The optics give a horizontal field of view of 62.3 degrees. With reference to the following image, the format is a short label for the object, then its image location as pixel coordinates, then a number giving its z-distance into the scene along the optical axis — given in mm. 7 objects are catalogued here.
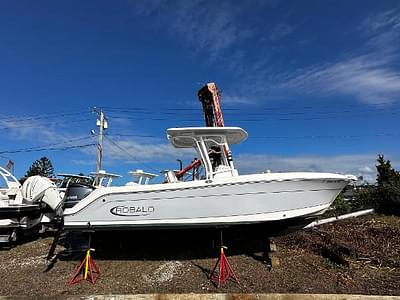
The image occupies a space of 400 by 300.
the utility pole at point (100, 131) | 21489
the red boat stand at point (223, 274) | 5832
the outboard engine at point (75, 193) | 7586
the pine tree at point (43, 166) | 53384
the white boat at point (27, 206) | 9320
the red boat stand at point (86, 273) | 6285
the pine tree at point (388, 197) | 11523
